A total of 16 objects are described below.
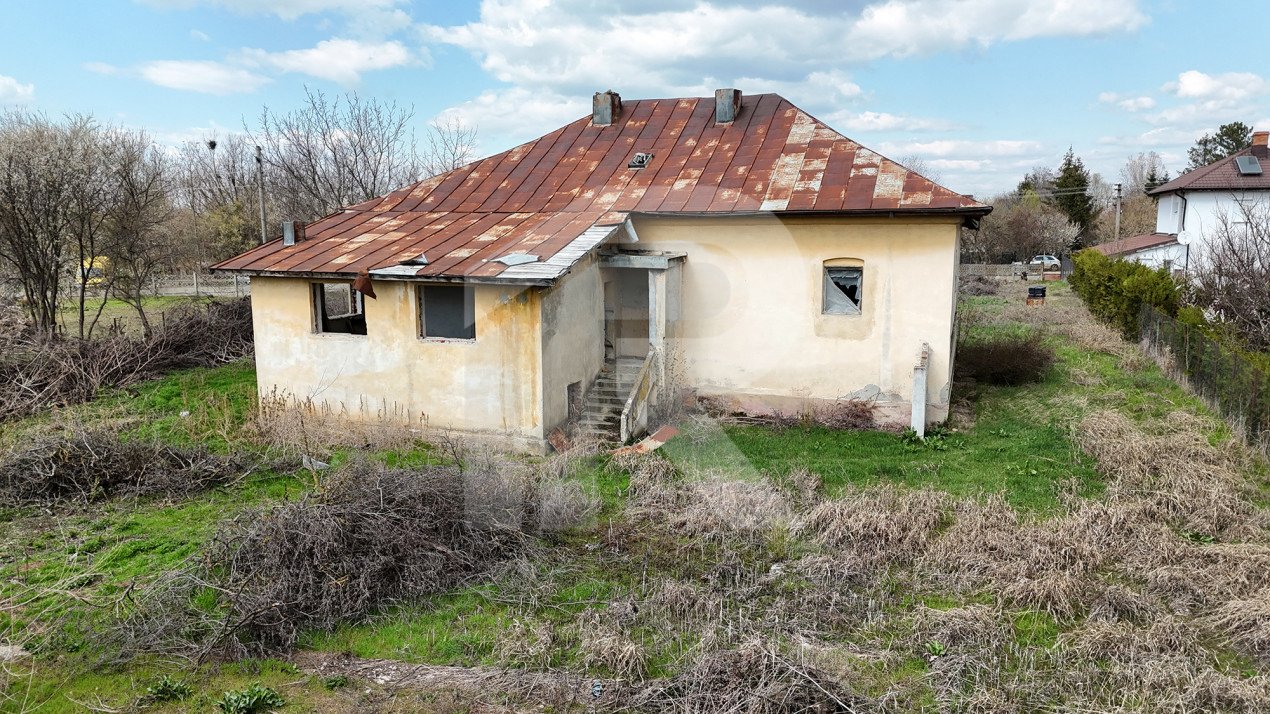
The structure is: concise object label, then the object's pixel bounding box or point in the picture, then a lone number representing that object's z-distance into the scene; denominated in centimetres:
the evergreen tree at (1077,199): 4878
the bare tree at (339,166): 2766
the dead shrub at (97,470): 909
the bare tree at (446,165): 3170
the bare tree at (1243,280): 1511
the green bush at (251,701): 534
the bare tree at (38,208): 1611
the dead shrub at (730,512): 826
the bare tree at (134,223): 1958
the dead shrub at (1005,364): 1548
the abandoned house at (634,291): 1152
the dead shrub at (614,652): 574
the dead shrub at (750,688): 517
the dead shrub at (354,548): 643
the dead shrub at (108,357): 1309
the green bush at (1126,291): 1855
